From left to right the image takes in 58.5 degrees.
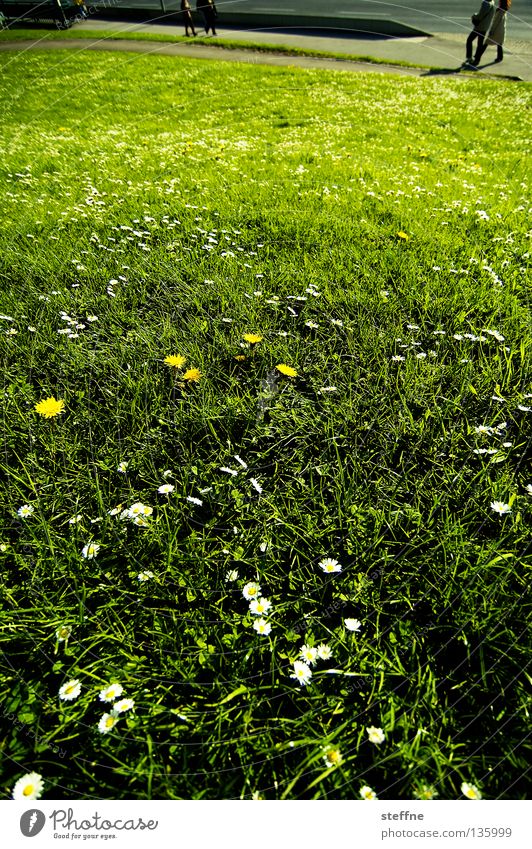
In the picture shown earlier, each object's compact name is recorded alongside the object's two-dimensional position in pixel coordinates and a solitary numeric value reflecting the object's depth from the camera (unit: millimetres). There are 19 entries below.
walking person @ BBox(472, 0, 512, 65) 3452
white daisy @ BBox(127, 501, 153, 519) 503
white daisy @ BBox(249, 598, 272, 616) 442
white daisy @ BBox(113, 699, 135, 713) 377
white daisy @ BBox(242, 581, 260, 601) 445
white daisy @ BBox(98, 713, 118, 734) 368
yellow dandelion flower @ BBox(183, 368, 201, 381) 682
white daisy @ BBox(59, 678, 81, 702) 380
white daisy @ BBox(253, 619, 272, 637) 423
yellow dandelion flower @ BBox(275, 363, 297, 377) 666
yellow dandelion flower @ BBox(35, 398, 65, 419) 615
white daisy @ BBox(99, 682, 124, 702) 385
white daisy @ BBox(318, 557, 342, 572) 470
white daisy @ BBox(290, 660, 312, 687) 396
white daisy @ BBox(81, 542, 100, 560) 475
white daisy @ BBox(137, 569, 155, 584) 461
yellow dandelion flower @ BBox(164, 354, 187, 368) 684
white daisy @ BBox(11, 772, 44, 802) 350
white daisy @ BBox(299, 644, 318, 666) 411
